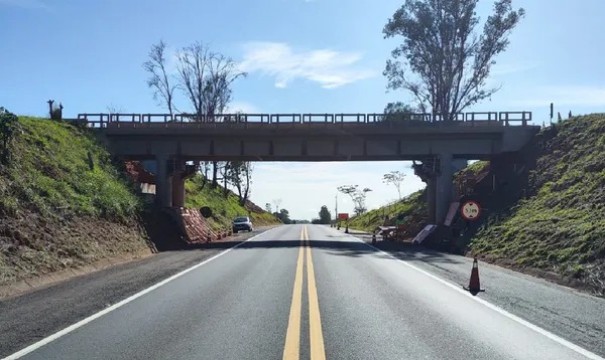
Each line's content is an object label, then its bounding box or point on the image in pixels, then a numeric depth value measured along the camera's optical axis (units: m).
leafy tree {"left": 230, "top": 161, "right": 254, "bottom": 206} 96.69
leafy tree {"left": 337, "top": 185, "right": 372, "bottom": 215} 124.06
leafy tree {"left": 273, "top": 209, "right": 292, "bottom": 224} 169.57
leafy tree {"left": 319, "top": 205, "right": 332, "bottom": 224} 162.25
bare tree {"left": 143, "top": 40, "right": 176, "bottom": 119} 65.06
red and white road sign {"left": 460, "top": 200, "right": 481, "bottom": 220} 17.44
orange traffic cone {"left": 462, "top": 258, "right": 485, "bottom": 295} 13.72
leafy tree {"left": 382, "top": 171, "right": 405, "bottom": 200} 96.50
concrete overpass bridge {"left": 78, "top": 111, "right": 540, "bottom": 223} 40.25
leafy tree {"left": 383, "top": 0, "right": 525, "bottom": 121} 50.06
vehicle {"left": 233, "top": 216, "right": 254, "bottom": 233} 59.64
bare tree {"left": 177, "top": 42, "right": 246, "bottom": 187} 66.75
